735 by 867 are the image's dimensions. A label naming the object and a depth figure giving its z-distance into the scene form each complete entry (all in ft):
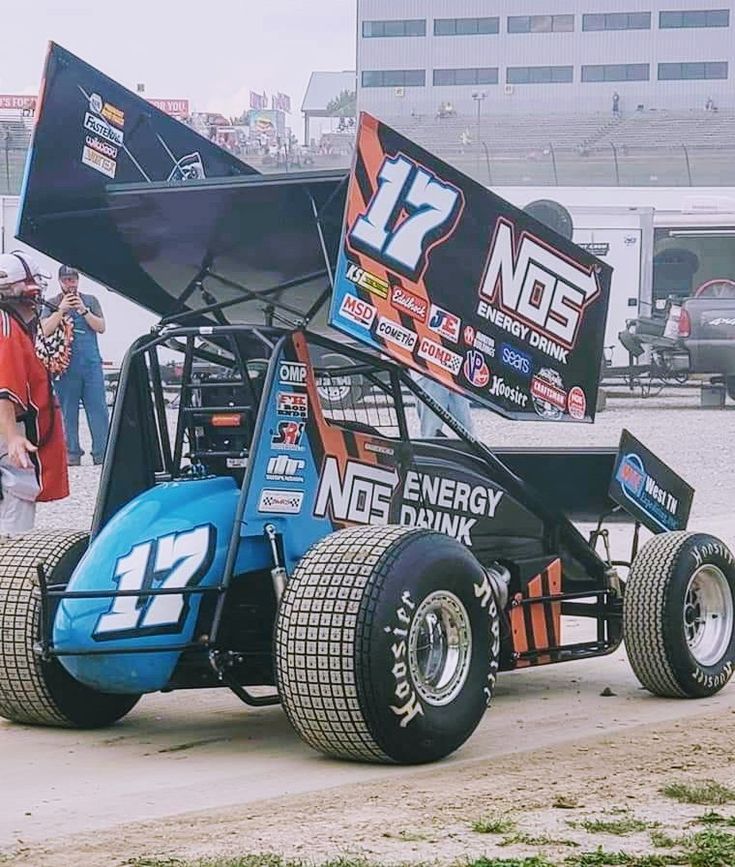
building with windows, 317.83
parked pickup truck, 87.45
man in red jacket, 24.85
